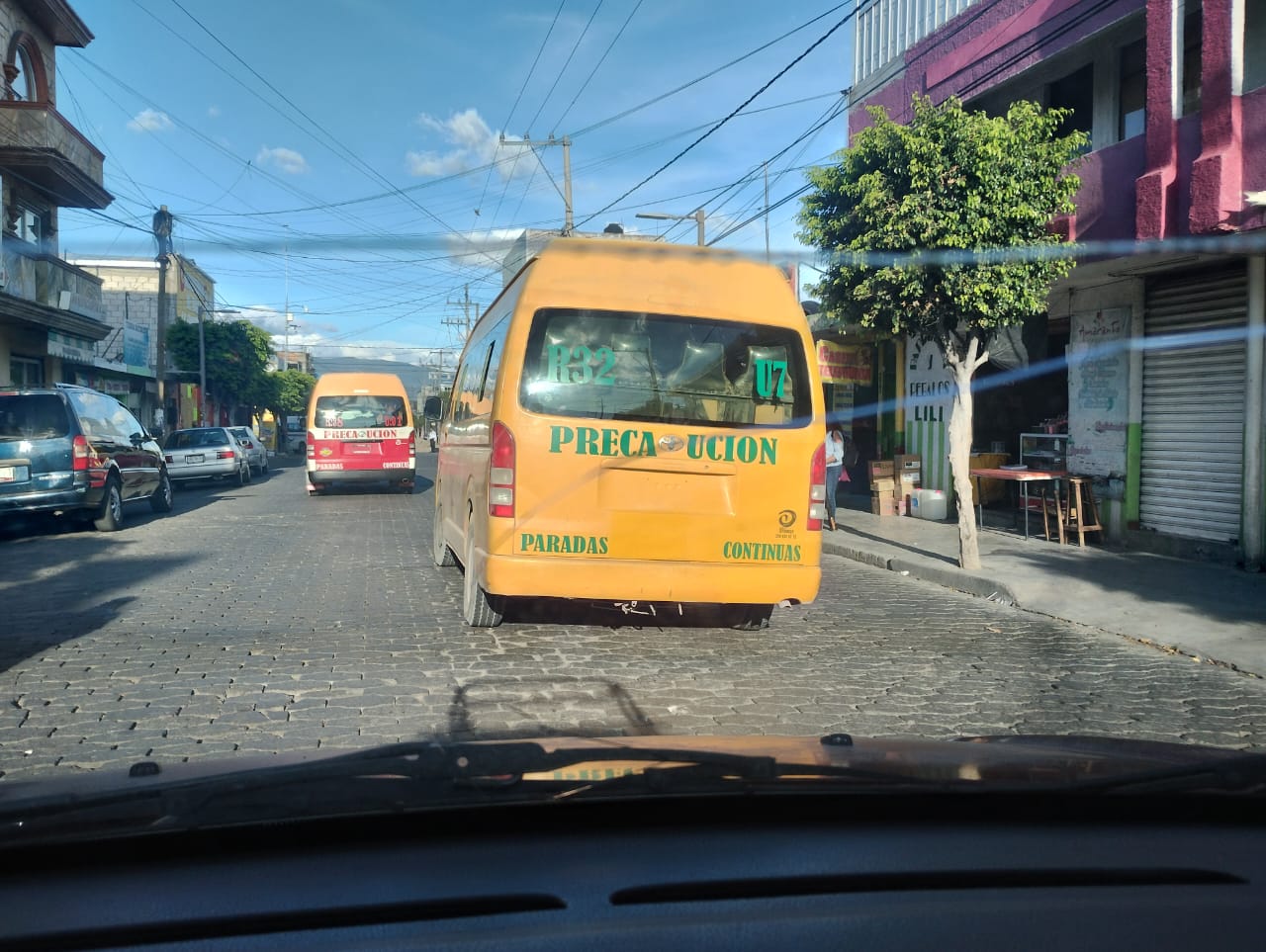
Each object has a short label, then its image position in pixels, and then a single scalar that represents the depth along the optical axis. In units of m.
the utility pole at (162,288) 28.19
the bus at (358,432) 18.30
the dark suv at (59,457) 11.71
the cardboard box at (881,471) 15.58
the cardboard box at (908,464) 15.60
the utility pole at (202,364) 37.25
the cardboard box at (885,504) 15.60
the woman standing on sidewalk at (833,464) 13.73
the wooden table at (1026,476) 11.55
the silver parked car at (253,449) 28.07
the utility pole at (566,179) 29.45
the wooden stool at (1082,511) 11.84
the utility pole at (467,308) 72.50
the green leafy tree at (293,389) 58.79
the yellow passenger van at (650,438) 5.84
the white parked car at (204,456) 21.70
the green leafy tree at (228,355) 40.66
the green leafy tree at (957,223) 9.56
